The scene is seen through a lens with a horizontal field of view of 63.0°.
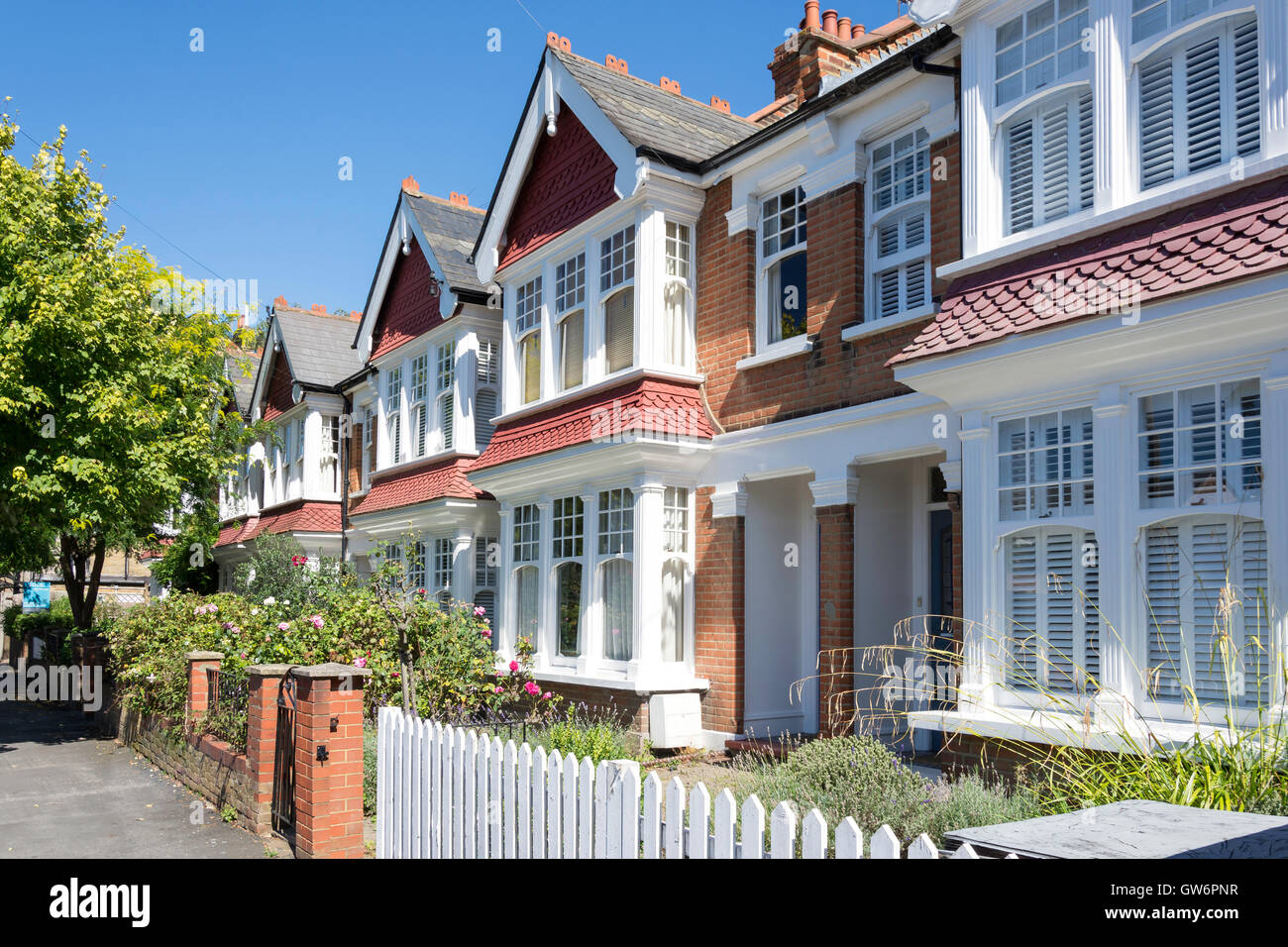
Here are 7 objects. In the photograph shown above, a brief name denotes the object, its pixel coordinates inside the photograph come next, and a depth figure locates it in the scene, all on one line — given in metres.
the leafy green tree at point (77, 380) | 12.84
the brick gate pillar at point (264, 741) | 8.79
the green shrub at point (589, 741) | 9.05
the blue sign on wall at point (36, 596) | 36.56
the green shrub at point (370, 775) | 8.92
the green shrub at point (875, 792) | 5.80
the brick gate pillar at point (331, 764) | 7.47
